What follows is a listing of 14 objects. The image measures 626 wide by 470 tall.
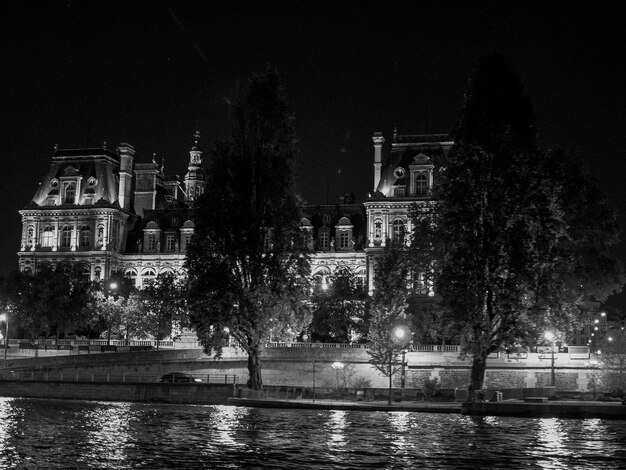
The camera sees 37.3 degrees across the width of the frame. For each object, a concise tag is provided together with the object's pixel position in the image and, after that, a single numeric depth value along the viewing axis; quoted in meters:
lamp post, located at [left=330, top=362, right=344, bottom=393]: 52.80
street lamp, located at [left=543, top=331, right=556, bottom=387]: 50.05
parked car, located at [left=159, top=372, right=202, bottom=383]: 55.22
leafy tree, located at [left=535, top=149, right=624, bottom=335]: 49.12
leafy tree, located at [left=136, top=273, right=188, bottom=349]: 76.00
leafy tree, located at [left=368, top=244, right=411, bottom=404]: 55.09
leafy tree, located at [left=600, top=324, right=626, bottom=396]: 55.56
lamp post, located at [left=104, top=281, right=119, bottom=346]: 78.51
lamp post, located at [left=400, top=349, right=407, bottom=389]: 56.14
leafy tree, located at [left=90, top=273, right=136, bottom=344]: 79.12
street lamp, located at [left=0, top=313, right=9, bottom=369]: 55.53
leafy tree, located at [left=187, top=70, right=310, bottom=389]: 49.12
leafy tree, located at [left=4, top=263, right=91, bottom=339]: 76.00
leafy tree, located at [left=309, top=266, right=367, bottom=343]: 75.31
